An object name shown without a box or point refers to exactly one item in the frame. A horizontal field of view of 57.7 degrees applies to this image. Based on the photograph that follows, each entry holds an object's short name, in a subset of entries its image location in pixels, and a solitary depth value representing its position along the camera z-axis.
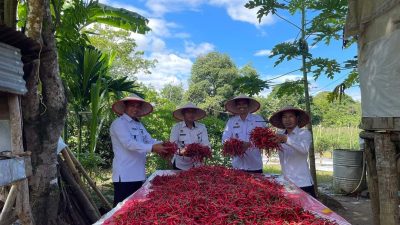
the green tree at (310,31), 6.79
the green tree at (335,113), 27.28
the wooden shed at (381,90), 3.78
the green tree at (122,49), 24.04
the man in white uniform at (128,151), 4.25
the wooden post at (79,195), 5.71
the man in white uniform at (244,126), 4.95
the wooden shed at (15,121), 3.75
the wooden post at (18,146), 3.94
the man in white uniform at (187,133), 5.16
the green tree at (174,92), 46.49
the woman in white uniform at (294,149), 4.17
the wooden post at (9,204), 3.89
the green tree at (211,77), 31.08
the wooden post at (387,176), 4.05
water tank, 9.24
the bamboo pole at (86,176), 6.02
